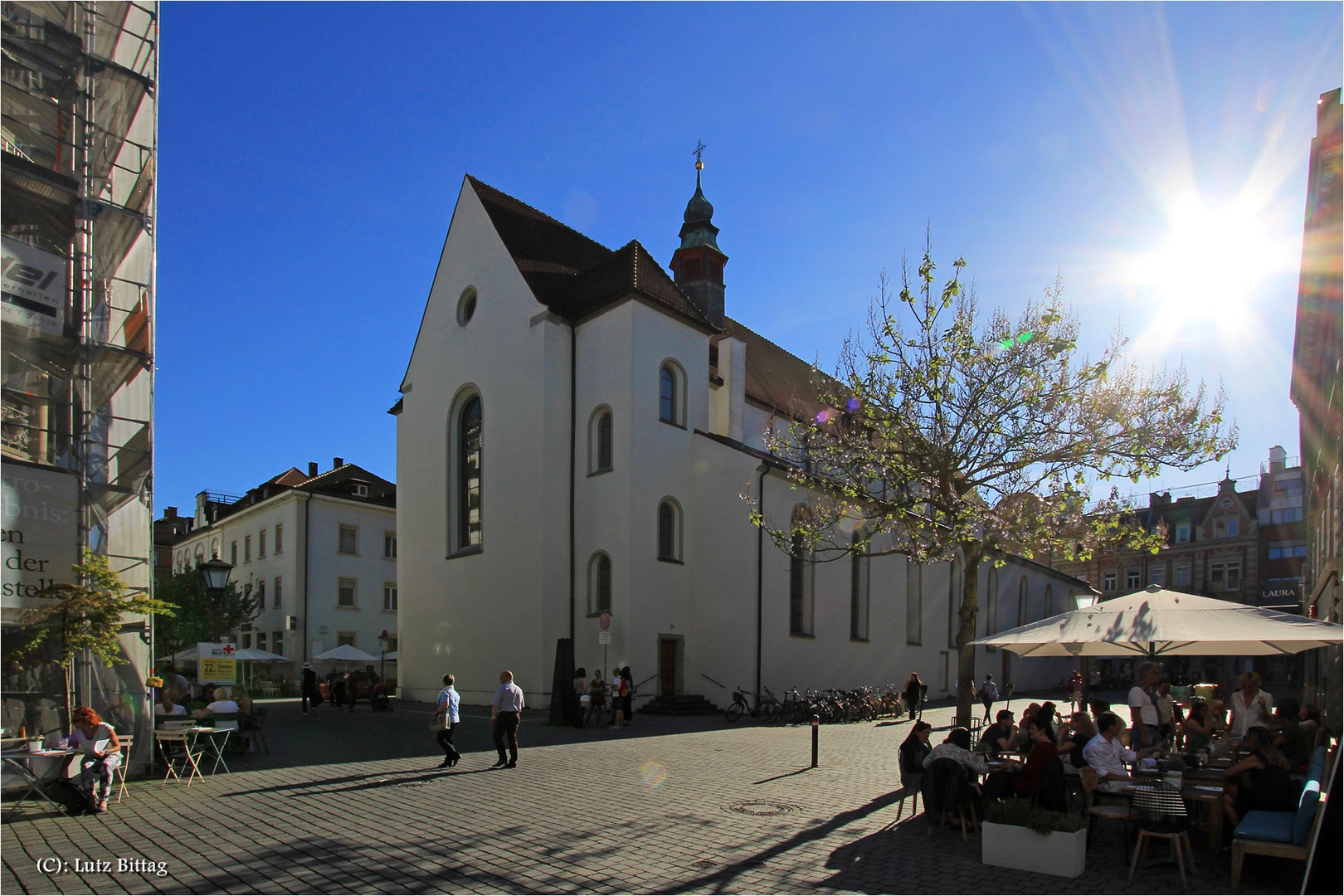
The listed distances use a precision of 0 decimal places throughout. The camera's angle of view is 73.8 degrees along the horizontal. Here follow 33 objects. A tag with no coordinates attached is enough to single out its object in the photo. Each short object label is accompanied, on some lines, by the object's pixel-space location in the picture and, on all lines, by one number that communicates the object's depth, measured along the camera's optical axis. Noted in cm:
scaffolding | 1147
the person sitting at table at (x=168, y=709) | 1304
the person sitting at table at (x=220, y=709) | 1413
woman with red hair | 962
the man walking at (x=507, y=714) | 1348
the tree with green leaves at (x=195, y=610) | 4228
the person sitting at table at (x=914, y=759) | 1006
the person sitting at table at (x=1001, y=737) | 1048
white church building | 2662
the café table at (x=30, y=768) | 921
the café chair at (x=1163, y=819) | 744
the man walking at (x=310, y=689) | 2625
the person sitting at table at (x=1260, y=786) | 788
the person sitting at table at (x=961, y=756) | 923
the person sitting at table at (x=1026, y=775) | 866
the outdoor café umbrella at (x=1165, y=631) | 990
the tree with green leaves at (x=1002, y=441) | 1464
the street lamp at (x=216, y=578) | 1714
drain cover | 1013
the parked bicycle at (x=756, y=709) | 2419
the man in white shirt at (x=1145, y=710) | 1191
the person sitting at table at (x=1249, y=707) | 1138
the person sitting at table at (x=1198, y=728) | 1195
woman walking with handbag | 1314
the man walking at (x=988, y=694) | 2488
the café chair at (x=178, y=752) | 1180
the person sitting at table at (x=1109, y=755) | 874
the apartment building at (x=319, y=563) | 4355
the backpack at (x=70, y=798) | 952
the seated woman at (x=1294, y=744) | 973
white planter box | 751
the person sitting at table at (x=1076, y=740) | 958
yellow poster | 1739
